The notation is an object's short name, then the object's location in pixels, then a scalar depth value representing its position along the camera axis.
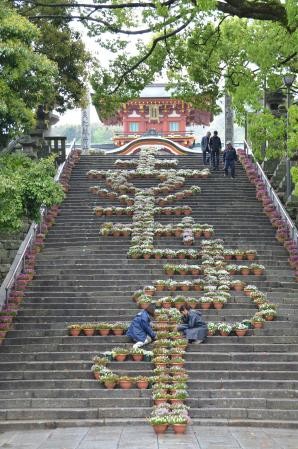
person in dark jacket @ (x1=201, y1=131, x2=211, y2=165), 27.19
